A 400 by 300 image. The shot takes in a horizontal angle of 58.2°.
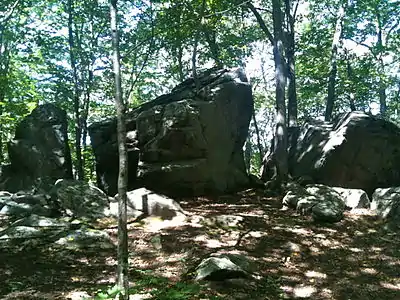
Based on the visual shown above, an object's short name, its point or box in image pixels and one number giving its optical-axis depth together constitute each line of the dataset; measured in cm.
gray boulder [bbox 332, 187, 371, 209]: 1019
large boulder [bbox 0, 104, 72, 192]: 1386
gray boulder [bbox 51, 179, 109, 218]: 931
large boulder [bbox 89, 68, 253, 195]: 1212
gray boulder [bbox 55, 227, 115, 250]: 720
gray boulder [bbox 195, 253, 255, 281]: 564
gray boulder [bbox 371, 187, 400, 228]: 891
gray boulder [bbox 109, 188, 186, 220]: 929
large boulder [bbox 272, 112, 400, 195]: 1266
